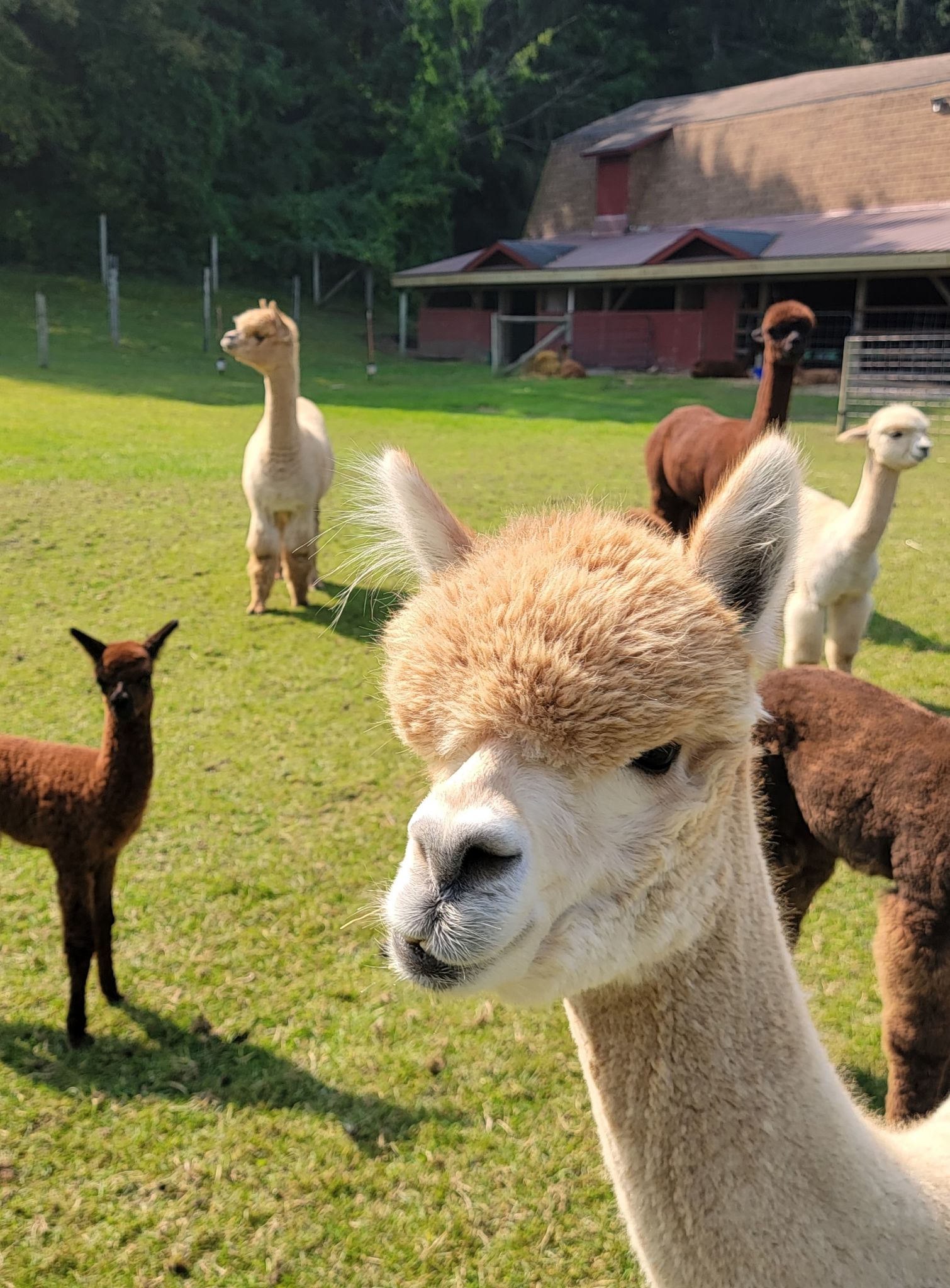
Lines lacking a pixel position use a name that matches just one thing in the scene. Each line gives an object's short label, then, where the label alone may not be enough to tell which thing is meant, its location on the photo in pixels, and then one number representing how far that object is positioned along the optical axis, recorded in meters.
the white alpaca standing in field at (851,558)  5.57
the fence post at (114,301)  23.75
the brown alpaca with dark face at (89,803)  3.02
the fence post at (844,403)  15.56
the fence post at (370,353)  25.39
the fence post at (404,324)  30.22
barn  24.56
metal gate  15.73
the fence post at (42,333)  19.64
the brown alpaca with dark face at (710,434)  6.12
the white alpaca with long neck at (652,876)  1.27
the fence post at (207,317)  25.92
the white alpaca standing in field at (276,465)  7.12
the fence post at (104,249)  30.02
